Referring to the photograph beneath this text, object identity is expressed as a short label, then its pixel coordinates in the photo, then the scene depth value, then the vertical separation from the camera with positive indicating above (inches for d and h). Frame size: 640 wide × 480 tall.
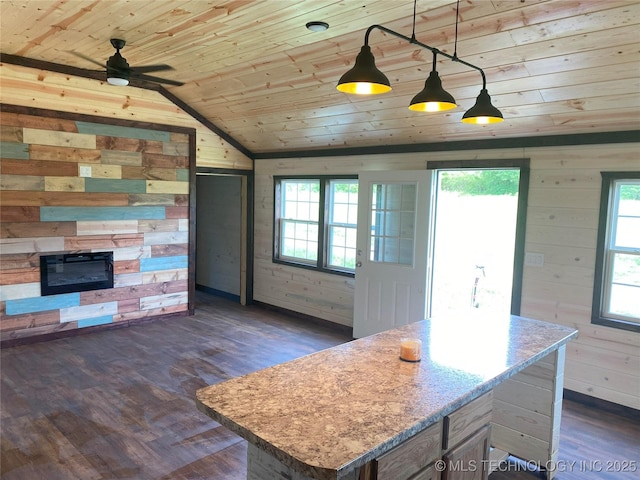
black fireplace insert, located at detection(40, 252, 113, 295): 199.6 -36.5
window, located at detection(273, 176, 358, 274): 234.8 -12.4
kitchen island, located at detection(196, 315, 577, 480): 58.0 -30.0
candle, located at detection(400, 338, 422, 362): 85.4 -27.9
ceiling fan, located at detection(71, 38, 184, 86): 152.8 +42.4
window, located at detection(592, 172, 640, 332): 145.6 -15.1
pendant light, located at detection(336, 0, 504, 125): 77.3 +20.7
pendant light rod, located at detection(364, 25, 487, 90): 78.2 +29.8
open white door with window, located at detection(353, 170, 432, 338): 192.2 -21.2
